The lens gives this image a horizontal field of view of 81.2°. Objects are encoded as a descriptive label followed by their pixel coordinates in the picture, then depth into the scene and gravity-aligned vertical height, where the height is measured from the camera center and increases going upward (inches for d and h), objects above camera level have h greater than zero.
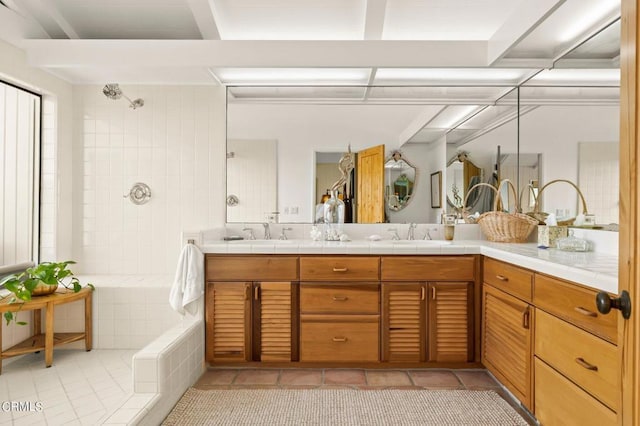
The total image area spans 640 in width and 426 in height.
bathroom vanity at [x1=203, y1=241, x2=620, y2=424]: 102.4 -25.2
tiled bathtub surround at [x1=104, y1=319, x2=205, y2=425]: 73.2 -37.2
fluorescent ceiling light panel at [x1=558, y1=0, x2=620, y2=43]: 80.9 +45.1
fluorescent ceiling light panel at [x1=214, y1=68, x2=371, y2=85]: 114.4 +43.3
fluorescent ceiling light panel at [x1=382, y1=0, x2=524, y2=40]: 99.0 +54.6
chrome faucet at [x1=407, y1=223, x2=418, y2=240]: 124.5 -6.2
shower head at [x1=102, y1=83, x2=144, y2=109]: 126.7 +39.8
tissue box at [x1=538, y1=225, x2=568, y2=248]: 97.2 -5.1
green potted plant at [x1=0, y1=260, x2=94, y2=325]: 93.4 -18.9
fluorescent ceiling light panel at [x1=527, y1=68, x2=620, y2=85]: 85.7 +35.9
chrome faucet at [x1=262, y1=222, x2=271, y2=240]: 124.6 -6.4
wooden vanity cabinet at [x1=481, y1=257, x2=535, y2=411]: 77.9 -26.0
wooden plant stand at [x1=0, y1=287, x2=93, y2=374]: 94.2 -32.8
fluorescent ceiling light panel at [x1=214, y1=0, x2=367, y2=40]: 100.7 +54.8
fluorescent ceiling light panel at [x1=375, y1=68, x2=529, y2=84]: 112.4 +43.1
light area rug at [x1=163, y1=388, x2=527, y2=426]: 81.0 -44.8
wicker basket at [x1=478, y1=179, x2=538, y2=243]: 109.0 -3.4
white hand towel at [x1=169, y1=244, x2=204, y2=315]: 99.4 -18.6
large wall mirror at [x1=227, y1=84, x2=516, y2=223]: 124.5 +25.2
